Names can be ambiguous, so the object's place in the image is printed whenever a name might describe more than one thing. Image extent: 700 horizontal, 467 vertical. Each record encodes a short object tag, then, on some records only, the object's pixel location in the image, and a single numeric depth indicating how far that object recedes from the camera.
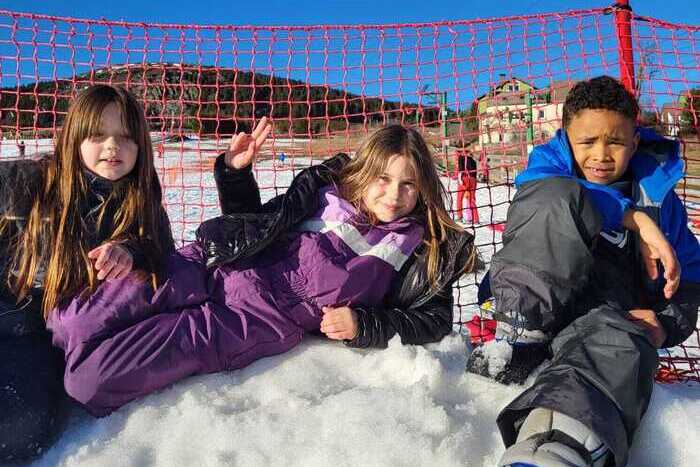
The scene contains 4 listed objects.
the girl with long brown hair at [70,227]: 2.04
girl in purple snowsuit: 2.06
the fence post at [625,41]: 3.49
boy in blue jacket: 1.63
